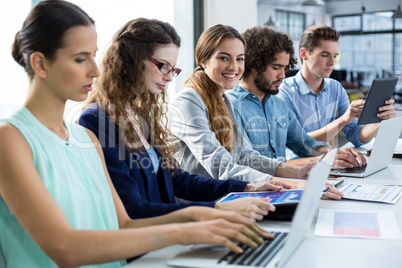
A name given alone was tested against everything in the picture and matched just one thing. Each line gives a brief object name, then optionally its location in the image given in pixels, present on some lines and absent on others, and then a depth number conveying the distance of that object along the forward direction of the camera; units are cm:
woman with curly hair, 154
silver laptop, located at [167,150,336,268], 99
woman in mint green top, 105
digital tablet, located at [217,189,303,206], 140
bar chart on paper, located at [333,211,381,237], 129
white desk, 108
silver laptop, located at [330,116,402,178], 202
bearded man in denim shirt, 261
